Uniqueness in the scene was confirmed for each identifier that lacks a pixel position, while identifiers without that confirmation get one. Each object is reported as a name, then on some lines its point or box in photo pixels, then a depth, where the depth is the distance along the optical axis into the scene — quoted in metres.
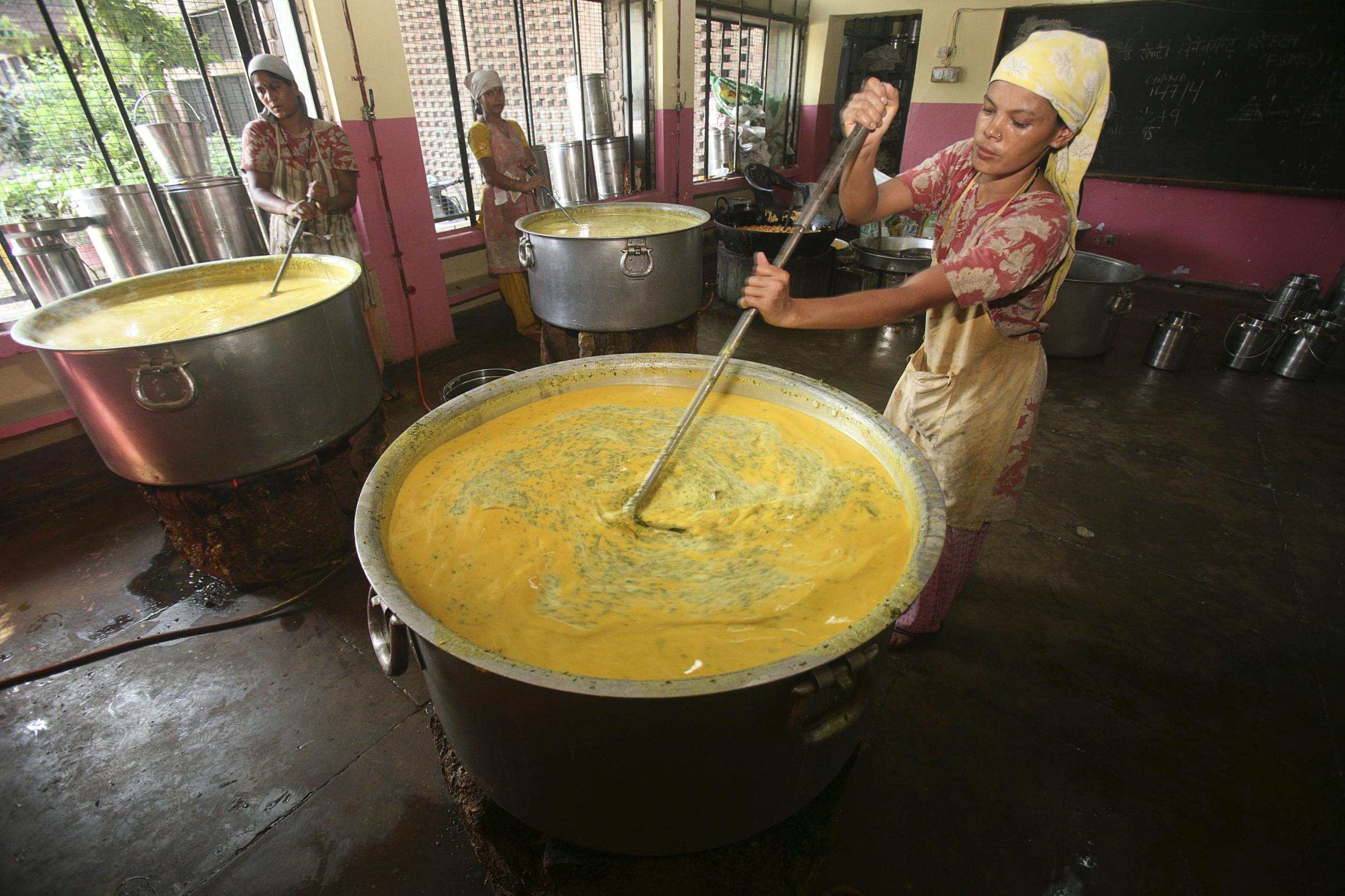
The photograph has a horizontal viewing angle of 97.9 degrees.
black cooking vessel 5.48
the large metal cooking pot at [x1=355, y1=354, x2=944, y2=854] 0.94
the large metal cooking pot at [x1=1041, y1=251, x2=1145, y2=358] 4.79
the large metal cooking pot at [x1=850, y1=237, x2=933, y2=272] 5.15
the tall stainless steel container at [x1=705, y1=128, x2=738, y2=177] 7.98
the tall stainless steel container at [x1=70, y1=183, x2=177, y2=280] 3.18
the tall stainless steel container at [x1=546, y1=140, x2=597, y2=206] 5.73
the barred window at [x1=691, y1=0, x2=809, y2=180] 7.79
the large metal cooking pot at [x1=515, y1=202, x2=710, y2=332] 3.11
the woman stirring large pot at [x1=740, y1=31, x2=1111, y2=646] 1.43
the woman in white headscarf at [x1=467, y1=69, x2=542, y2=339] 4.52
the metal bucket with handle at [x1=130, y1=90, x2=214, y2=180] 3.31
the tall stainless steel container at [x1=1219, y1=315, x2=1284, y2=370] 4.78
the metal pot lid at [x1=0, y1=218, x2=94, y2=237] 2.89
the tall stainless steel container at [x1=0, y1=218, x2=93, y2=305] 2.90
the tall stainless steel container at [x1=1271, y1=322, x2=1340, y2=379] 4.63
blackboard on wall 5.76
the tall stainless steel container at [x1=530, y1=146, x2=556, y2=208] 4.98
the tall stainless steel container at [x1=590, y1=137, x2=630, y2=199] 6.14
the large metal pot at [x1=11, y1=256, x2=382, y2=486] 1.95
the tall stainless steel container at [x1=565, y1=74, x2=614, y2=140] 5.99
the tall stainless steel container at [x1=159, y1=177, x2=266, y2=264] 3.47
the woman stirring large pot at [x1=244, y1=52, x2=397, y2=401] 3.18
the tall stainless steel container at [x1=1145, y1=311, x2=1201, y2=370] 4.78
